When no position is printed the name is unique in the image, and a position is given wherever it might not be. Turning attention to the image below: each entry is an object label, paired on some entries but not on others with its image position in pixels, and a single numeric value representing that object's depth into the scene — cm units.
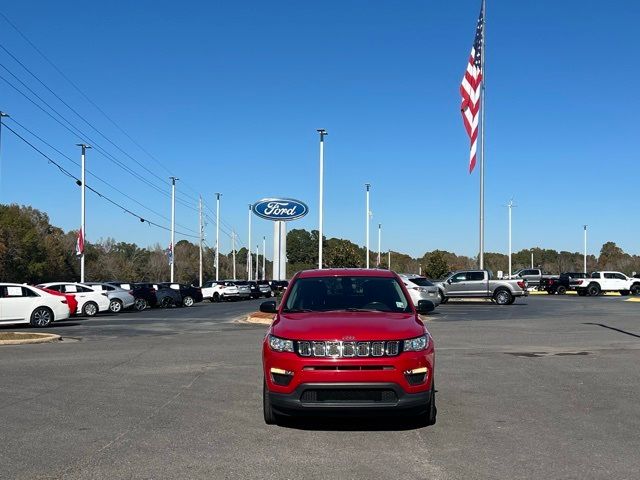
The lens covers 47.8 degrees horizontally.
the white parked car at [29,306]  2391
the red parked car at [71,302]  2577
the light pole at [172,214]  6119
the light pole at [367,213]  6250
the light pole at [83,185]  4356
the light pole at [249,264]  9738
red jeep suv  721
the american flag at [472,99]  3512
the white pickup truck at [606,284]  5091
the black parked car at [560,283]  5388
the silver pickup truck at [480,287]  3788
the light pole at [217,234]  7741
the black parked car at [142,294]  3931
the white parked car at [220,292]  5381
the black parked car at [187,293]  4325
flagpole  4032
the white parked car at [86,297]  3278
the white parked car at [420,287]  3092
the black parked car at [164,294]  4162
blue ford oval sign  6084
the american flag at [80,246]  3969
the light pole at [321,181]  4162
